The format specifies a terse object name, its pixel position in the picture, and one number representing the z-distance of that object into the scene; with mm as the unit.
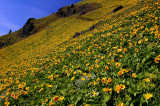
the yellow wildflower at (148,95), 3012
